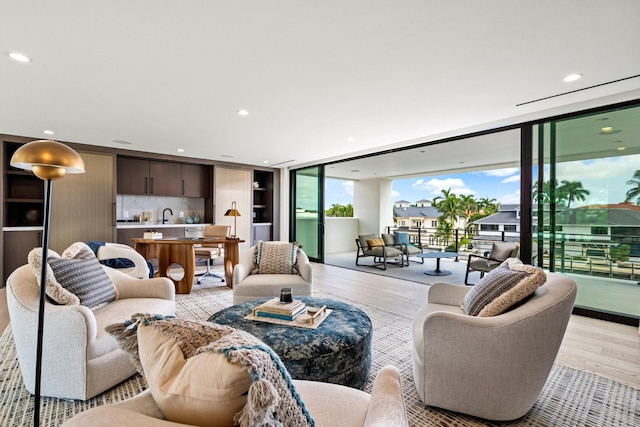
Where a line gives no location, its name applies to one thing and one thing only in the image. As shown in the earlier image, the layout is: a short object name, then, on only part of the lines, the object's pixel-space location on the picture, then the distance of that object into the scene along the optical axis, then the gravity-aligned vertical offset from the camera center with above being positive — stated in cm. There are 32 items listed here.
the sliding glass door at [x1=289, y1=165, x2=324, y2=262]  708 +14
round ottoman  169 -73
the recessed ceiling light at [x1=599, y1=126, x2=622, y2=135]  320 +90
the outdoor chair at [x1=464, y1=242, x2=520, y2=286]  473 -60
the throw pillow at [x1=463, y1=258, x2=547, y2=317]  171 -41
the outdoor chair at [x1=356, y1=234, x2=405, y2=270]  636 -68
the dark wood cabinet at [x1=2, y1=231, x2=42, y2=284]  473 -51
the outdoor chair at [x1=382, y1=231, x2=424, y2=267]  680 -56
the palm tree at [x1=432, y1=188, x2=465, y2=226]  980 +34
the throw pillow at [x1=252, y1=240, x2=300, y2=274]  352 -49
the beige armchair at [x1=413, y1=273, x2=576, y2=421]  157 -71
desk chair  521 -58
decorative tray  199 -68
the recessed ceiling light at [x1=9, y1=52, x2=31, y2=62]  231 +117
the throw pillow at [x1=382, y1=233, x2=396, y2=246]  698 -53
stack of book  205 -63
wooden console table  438 -56
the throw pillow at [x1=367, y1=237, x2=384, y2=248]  654 -54
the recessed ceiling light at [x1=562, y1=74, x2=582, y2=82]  262 +119
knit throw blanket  62 -32
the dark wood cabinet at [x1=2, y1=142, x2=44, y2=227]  490 +27
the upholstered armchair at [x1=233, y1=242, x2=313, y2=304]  313 -64
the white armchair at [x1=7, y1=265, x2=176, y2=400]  177 -76
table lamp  543 +4
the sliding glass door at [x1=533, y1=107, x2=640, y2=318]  312 +13
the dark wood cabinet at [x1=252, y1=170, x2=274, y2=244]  754 +26
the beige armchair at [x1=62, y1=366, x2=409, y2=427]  70 -59
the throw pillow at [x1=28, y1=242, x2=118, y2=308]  194 -43
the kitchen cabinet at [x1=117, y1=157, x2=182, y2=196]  583 +73
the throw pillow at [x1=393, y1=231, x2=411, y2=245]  694 -48
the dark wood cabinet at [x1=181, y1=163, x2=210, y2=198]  659 +74
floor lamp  130 +21
